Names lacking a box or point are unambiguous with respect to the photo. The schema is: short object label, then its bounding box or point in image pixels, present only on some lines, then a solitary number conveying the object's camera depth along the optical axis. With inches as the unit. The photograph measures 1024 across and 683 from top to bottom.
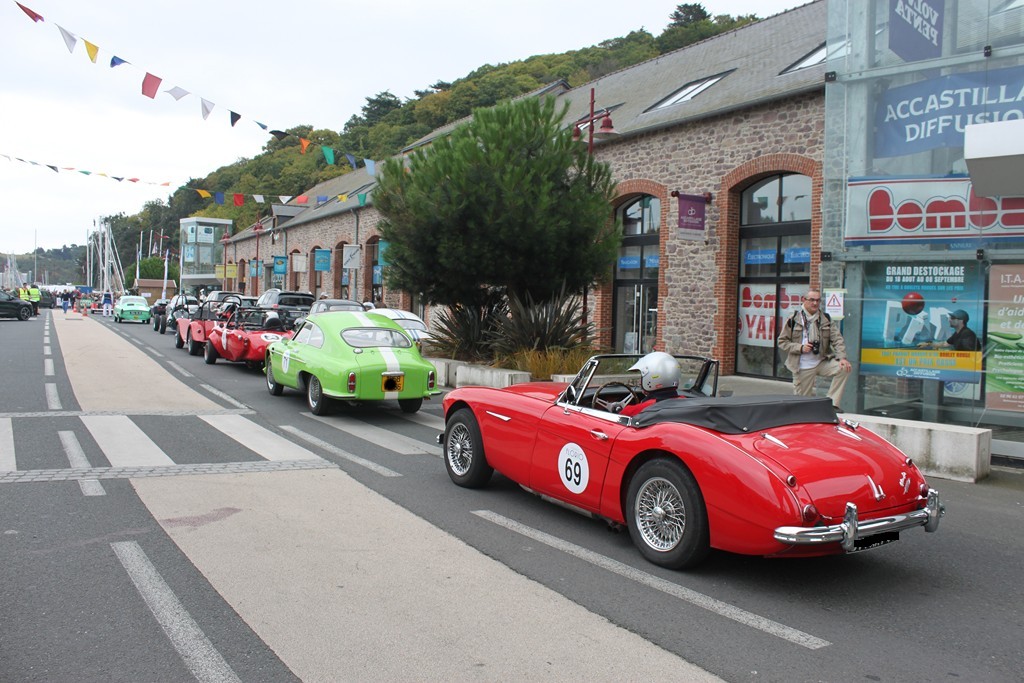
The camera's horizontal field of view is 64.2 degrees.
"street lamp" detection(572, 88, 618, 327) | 650.2
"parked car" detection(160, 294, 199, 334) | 1226.0
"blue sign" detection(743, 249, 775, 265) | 690.2
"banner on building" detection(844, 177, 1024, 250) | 392.8
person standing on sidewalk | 428.5
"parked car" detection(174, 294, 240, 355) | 829.8
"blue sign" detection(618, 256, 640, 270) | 846.5
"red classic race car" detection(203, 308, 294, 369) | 685.3
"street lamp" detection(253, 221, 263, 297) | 2033.5
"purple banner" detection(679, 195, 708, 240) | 693.3
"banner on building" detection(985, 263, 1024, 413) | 386.0
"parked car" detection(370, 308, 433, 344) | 782.1
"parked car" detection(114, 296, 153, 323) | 1721.2
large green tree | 616.1
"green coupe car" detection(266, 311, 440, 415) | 445.4
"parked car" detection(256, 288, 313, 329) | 1045.8
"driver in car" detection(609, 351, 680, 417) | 248.4
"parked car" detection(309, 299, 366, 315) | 898.7
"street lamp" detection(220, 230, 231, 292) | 2616.9
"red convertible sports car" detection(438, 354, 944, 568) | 181.9
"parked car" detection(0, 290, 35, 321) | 1614.2
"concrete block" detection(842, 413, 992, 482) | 339.3
